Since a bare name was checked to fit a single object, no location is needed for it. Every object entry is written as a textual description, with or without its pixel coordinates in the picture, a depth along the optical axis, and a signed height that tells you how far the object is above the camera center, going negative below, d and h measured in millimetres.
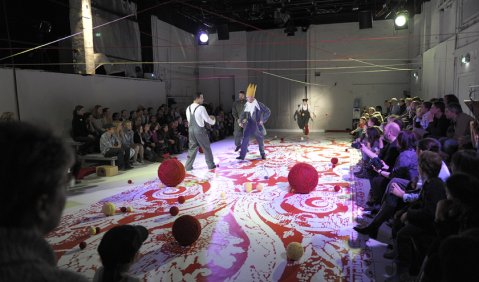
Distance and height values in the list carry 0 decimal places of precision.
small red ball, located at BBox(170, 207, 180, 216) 4598 -1290
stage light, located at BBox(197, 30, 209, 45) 12688 +2482
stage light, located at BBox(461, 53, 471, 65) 7448 +895
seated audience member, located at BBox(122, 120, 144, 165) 8040 -744
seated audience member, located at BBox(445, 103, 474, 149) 5062 -284
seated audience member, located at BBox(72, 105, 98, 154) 7844 -470
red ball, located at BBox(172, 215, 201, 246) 3582 -1201
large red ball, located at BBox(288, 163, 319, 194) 5332 -1059
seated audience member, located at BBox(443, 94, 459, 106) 5754 +51
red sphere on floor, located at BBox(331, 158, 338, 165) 7531 -1162
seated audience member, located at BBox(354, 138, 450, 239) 3344 -842
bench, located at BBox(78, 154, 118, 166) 7346 -969
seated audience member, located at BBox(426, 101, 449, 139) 5855 -325
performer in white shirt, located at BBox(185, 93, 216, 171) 7227 -461
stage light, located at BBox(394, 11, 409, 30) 11023 +2621
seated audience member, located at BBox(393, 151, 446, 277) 2723 -892
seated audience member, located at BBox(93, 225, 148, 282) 1708 -694
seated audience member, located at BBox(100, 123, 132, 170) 7446 -780
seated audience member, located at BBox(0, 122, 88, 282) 676 -176
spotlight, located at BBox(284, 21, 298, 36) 14323 +3069
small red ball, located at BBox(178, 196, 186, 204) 5105 -1277
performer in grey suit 9469 -130
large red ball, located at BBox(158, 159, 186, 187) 5852 -1030
